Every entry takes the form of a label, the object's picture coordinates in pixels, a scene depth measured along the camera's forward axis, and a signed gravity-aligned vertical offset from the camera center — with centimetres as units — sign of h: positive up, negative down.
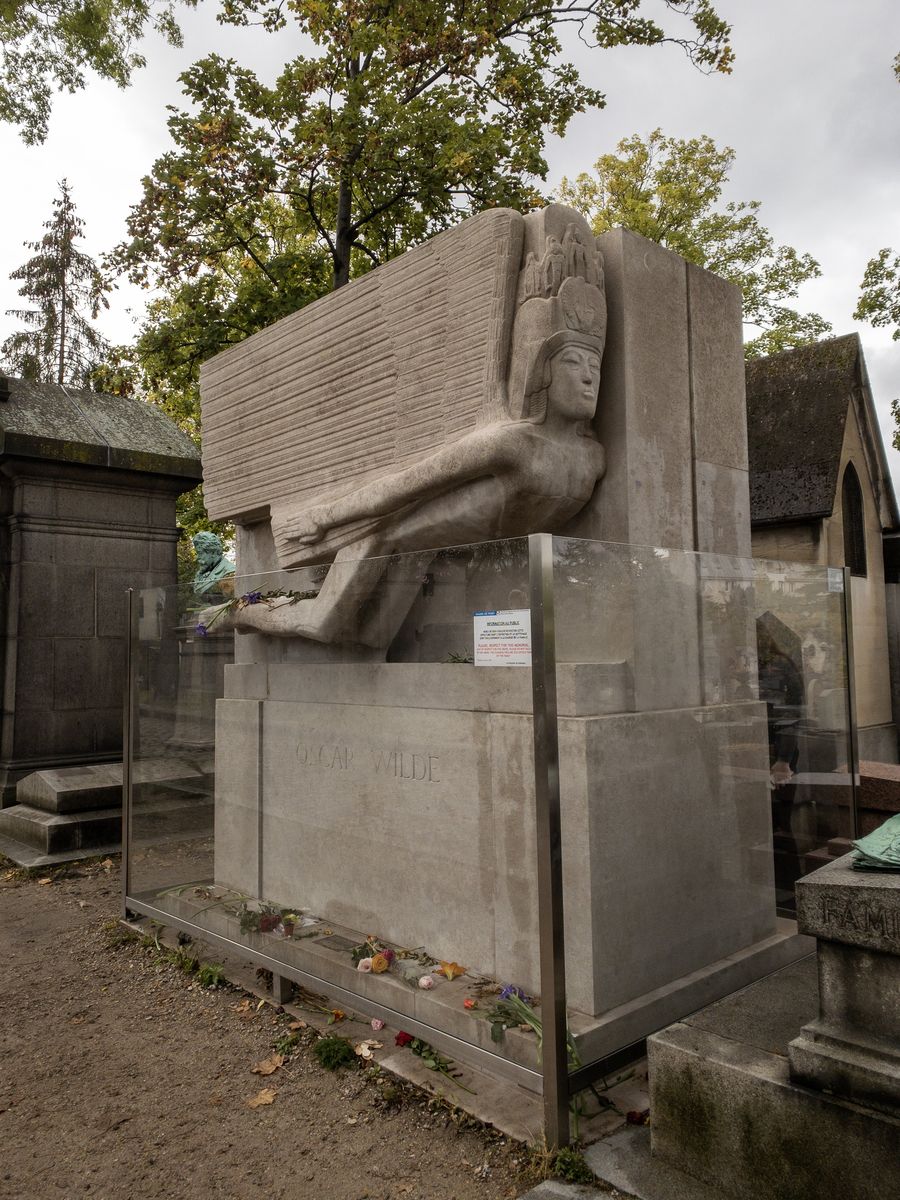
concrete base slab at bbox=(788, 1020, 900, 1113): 227 -105
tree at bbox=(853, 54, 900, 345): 1341 +580
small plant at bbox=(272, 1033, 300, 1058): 385 -164
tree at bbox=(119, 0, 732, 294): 1070 +696
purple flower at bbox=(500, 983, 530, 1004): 329 -120
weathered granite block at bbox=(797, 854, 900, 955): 229 -64
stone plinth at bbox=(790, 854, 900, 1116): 229 -87
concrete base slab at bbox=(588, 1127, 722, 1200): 262 -155
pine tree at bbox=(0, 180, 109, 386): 2428 +1091
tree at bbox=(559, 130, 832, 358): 2030 +1114
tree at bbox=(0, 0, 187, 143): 948 +721
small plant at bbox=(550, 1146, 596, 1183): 272 -156
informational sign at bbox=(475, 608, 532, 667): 318 +14
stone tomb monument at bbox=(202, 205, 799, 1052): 340 +14
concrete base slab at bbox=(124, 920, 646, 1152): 303 -159
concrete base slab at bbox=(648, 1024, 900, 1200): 228 -129
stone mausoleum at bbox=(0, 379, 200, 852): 873 +128
